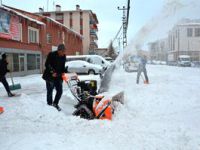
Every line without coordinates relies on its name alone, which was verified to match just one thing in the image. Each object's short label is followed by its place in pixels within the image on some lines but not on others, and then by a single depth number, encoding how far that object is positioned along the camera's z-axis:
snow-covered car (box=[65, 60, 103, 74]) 20.93
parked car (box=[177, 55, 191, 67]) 40.66
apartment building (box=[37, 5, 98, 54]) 53.94
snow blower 4.91
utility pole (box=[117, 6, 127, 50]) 17.01
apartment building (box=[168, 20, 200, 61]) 30.89
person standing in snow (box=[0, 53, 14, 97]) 8.78
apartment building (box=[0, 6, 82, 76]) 18.42
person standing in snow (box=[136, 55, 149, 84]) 13.04
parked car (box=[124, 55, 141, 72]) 22.95
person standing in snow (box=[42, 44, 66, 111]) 5.90
